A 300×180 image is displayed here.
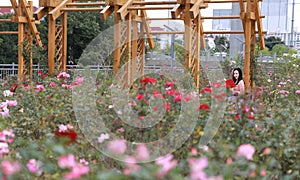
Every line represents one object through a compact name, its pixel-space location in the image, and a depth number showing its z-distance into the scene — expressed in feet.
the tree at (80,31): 107.55
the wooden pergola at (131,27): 38.96
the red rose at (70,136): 11.86
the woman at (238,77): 36.29
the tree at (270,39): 150.81
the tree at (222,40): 128.26
